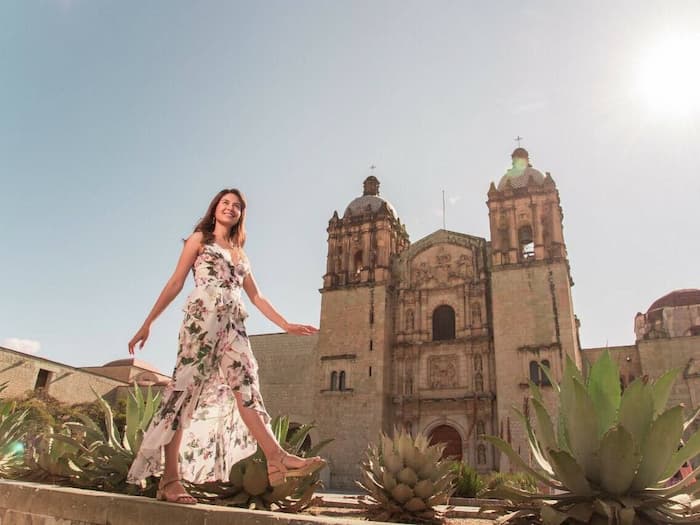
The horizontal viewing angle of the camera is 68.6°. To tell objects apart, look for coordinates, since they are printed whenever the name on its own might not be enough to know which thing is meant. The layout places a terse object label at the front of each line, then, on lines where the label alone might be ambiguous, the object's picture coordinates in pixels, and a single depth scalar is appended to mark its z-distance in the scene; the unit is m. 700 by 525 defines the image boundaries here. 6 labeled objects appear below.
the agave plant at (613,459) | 2.53
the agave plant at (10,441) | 5.43
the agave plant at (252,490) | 3.37
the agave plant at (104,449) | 4.18
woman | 2.77
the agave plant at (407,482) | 3.82
